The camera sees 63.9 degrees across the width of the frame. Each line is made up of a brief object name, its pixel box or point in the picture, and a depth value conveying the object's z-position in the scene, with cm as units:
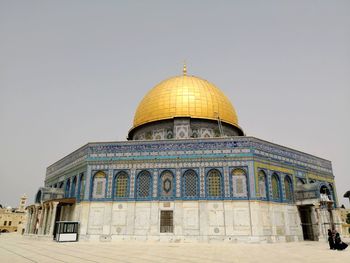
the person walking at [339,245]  1419
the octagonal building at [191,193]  1969
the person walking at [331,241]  1455
